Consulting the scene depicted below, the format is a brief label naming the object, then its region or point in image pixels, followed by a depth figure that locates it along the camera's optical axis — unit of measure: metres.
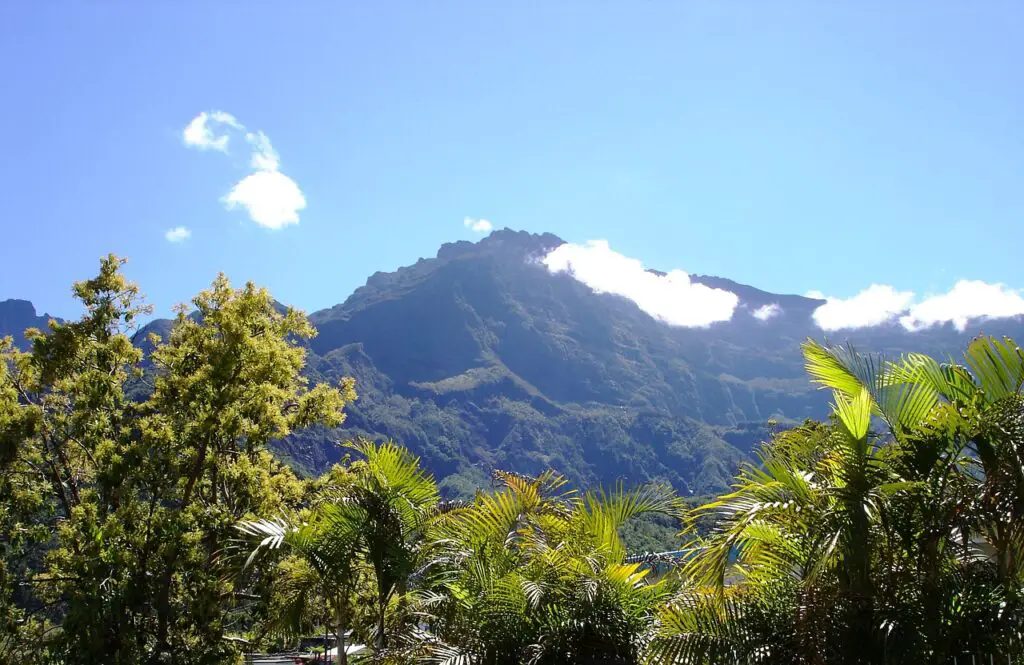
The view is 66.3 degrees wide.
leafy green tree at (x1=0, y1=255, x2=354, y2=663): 10.40
